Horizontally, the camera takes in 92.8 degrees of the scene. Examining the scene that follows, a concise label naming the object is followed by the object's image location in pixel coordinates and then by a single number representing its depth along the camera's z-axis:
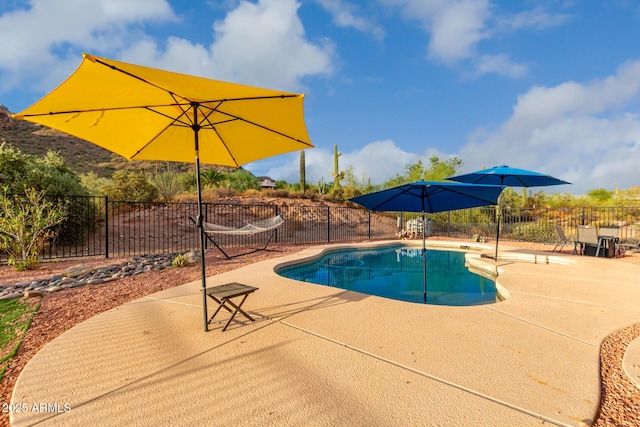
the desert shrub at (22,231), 5.95
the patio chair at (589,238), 7.28
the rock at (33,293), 4.17
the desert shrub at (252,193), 17.58
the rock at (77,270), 5.21
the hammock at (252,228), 7.20
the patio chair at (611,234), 7.21
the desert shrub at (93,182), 14.56
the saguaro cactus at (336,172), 20.03
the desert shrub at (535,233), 11.25
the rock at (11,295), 4.12
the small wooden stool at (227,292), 2.88
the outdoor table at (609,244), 7.21
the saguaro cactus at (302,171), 19.95
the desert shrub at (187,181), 18.91
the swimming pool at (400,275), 5.26
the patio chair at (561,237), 8.13
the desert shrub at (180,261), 6.27
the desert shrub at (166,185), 16.11
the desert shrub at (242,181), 20.55
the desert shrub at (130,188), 13.68
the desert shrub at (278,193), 18.25
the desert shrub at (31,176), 7.98
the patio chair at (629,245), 7.65
